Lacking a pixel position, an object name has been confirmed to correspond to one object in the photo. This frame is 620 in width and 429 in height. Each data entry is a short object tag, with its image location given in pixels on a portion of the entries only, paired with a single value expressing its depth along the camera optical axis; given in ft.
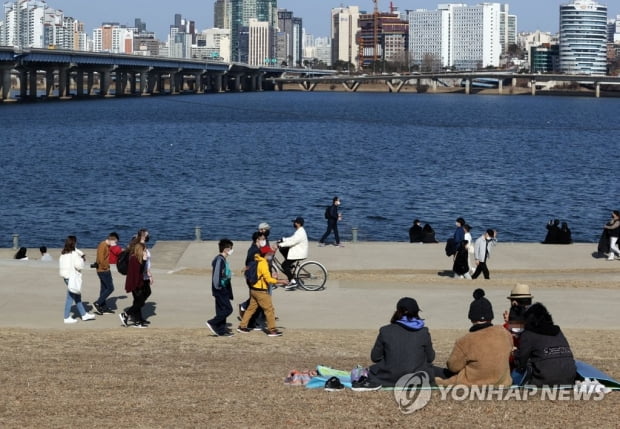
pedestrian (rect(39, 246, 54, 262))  86.66
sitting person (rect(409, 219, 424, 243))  104.88
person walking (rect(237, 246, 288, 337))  56.75
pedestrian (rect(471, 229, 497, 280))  79.82
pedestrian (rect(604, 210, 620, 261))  90.27
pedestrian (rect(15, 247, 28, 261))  88.74
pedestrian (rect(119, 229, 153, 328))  59.62
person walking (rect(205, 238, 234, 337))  55.83
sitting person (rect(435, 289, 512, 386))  39.47
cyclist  71.36
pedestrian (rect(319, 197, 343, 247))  98.87
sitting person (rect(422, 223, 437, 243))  104.58
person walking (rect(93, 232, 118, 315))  63.93
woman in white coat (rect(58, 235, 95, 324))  60.95
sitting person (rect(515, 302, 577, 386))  39.78
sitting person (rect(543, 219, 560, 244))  102.37
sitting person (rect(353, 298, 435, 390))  40.16
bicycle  72.33
